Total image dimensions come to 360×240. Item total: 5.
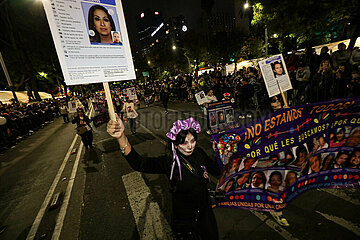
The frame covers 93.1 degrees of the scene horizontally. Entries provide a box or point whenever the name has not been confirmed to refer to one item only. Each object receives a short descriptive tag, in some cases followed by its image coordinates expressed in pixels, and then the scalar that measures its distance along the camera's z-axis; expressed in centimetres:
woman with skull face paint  203
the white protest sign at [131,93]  1625
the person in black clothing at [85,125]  729
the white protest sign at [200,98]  747
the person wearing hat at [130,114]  872
